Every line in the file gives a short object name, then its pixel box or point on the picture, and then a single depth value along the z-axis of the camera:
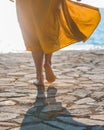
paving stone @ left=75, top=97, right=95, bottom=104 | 5.18
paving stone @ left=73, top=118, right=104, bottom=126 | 4.13
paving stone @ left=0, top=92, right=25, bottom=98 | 5.66
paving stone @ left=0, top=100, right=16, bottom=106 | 5.15
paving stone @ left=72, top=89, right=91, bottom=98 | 5.63
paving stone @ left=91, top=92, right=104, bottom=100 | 5.47
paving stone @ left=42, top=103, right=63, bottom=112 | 4.82
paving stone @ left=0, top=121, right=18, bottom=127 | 4.18
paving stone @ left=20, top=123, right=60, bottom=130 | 4.03
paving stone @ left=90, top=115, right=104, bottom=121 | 4.34
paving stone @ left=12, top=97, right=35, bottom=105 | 5.23
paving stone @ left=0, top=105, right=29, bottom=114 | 4.75
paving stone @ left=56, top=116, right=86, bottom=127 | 4.15
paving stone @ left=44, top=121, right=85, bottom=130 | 4.00
